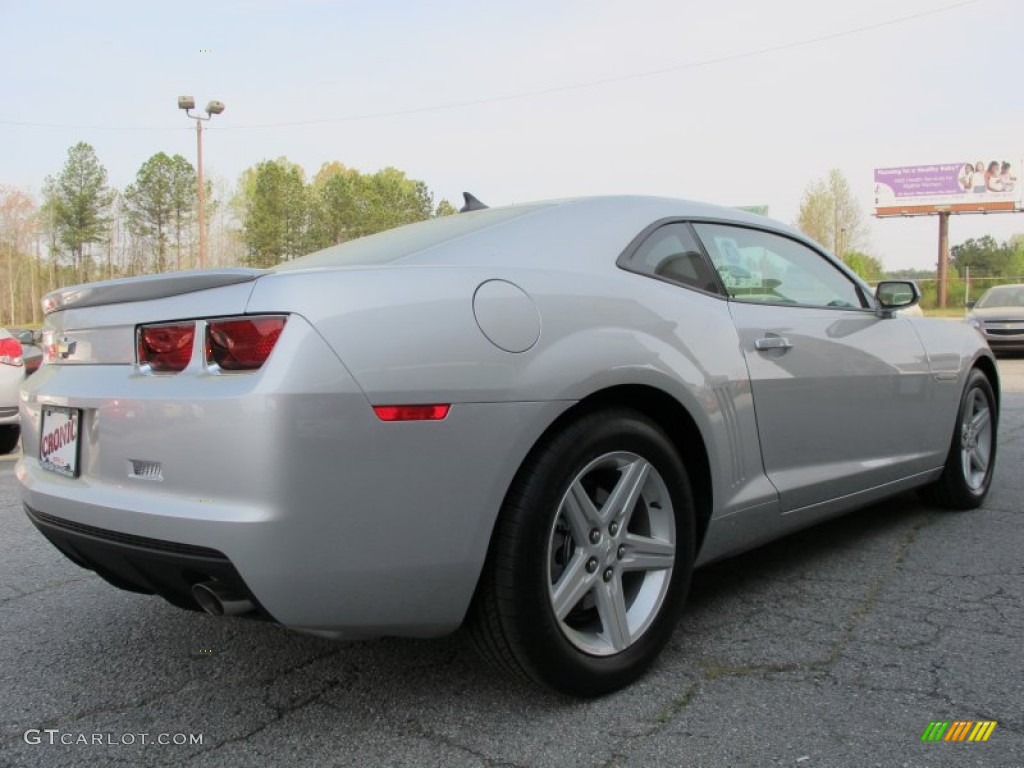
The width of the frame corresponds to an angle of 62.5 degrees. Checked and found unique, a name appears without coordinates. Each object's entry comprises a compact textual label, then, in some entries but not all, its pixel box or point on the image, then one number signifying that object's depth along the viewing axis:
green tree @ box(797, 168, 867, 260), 54.09
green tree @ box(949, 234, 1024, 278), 68.81
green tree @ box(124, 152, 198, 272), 52.50
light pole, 26.57
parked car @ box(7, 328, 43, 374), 8.32
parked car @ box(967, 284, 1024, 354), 15.28
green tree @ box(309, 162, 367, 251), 57.16
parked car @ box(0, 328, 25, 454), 6.91
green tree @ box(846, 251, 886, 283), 52.61
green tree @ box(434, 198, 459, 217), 70.19
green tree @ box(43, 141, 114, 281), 54.97
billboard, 55.62
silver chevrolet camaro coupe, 1.80
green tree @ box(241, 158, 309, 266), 51.84
